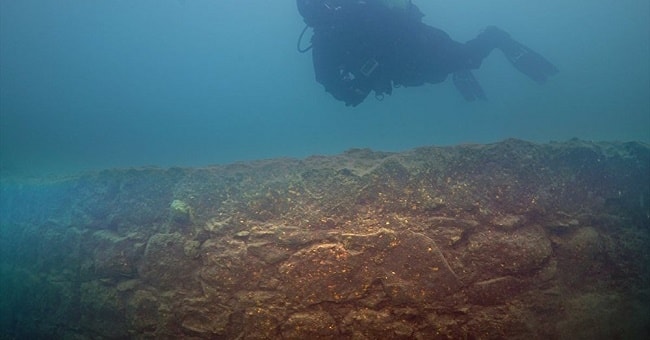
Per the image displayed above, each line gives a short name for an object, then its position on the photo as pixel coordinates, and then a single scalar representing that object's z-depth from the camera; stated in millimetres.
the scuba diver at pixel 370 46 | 4973
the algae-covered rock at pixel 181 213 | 3180
